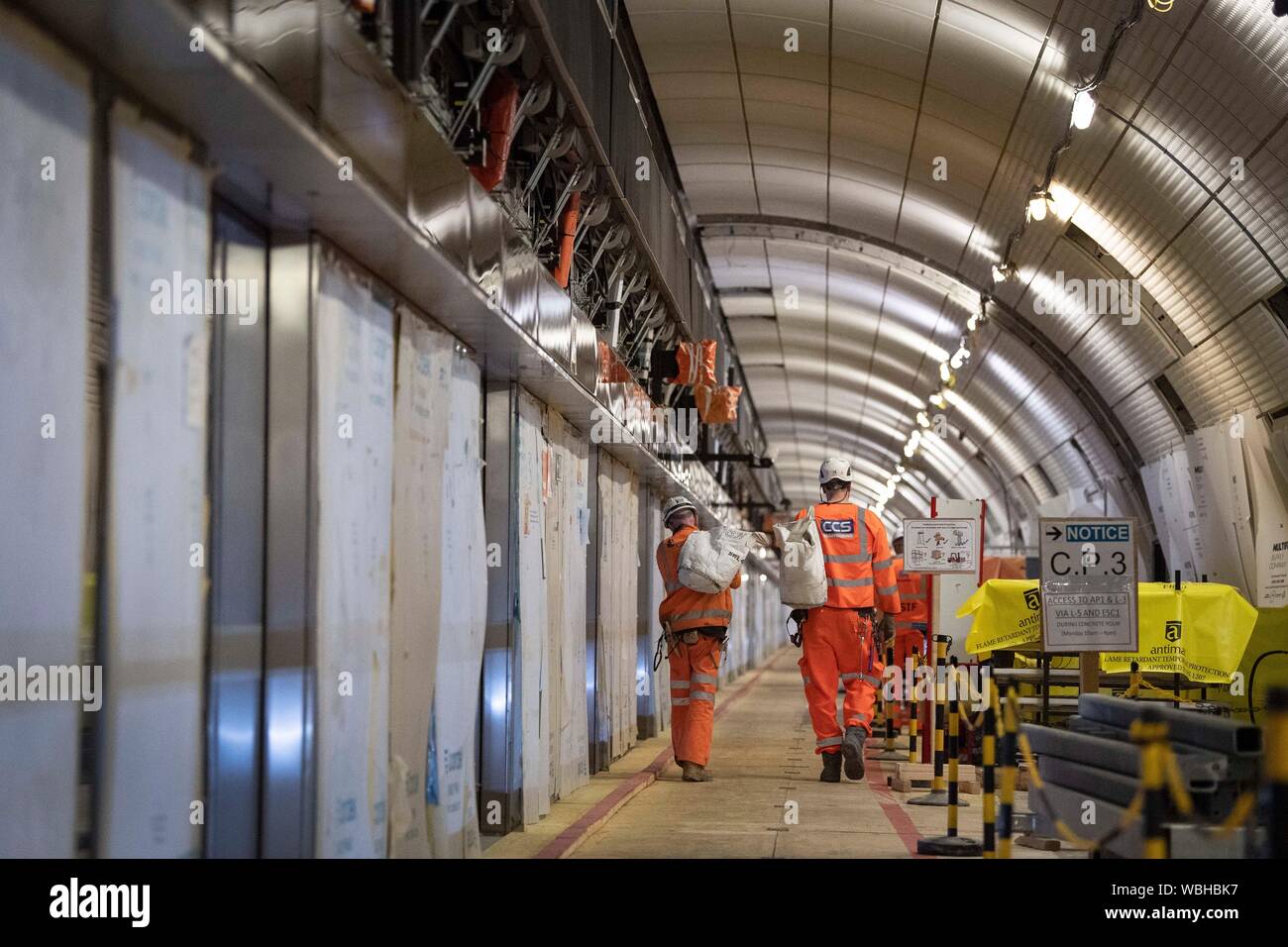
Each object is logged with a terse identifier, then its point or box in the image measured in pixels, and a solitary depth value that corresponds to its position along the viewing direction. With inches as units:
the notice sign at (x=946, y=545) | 559.2
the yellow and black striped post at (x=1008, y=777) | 231.0
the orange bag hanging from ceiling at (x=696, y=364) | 617.9
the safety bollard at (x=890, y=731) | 541.7
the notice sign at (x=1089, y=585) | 418.9
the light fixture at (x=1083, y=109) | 458.6
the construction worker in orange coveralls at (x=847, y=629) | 424.5
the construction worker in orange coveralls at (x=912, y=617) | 653.9
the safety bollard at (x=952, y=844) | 292.2
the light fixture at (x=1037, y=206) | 548.1
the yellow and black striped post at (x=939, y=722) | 395.2
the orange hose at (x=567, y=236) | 414.0
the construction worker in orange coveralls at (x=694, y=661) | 433.7
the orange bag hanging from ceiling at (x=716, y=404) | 671.1
